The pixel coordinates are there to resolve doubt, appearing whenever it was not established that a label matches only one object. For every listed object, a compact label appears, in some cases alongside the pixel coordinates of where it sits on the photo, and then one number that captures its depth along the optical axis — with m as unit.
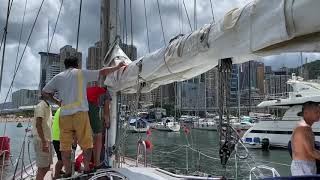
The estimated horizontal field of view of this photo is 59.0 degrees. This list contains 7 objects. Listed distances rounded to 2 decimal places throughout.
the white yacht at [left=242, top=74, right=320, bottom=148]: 25.64
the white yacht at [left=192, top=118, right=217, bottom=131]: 51.16
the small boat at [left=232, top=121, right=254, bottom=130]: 40.11
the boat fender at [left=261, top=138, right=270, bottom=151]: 26.25
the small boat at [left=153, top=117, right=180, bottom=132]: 50.55
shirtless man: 2.55
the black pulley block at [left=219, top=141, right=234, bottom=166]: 2.67
